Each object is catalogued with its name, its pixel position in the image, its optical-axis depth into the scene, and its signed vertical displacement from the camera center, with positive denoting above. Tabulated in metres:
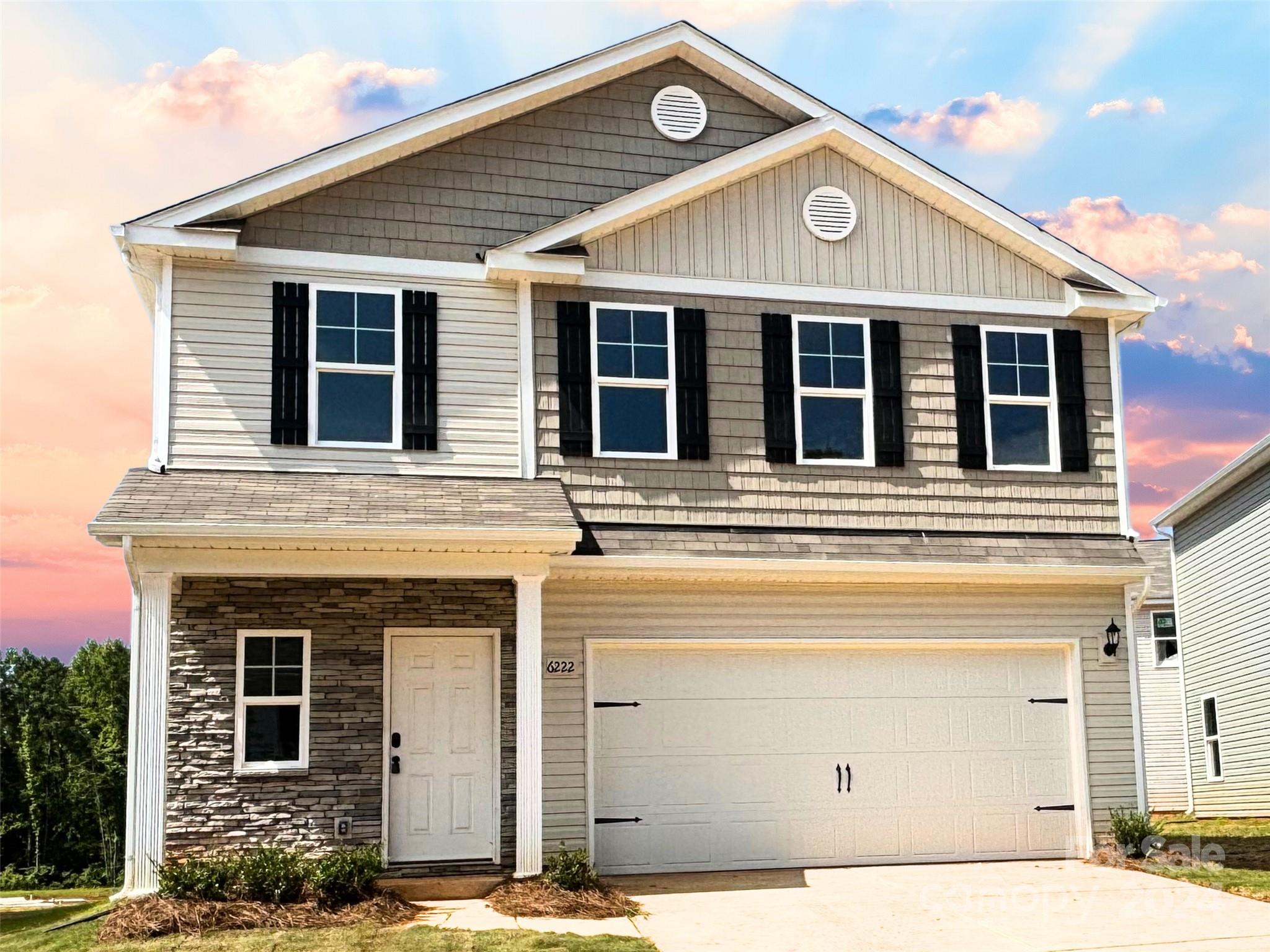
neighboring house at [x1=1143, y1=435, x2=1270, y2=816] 19.25 +0.71
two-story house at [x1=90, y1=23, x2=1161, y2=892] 11.71 +1.81
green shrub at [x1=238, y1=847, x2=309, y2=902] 10.34 -1.42
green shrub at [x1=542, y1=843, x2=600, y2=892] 11.01 -1.51
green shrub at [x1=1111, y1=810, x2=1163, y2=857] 13.10 -1.52
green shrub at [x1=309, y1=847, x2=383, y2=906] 10.38 -1.43
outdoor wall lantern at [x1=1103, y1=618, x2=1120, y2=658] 13.76 +0.38
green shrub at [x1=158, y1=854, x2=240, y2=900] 10.28 -1.41
